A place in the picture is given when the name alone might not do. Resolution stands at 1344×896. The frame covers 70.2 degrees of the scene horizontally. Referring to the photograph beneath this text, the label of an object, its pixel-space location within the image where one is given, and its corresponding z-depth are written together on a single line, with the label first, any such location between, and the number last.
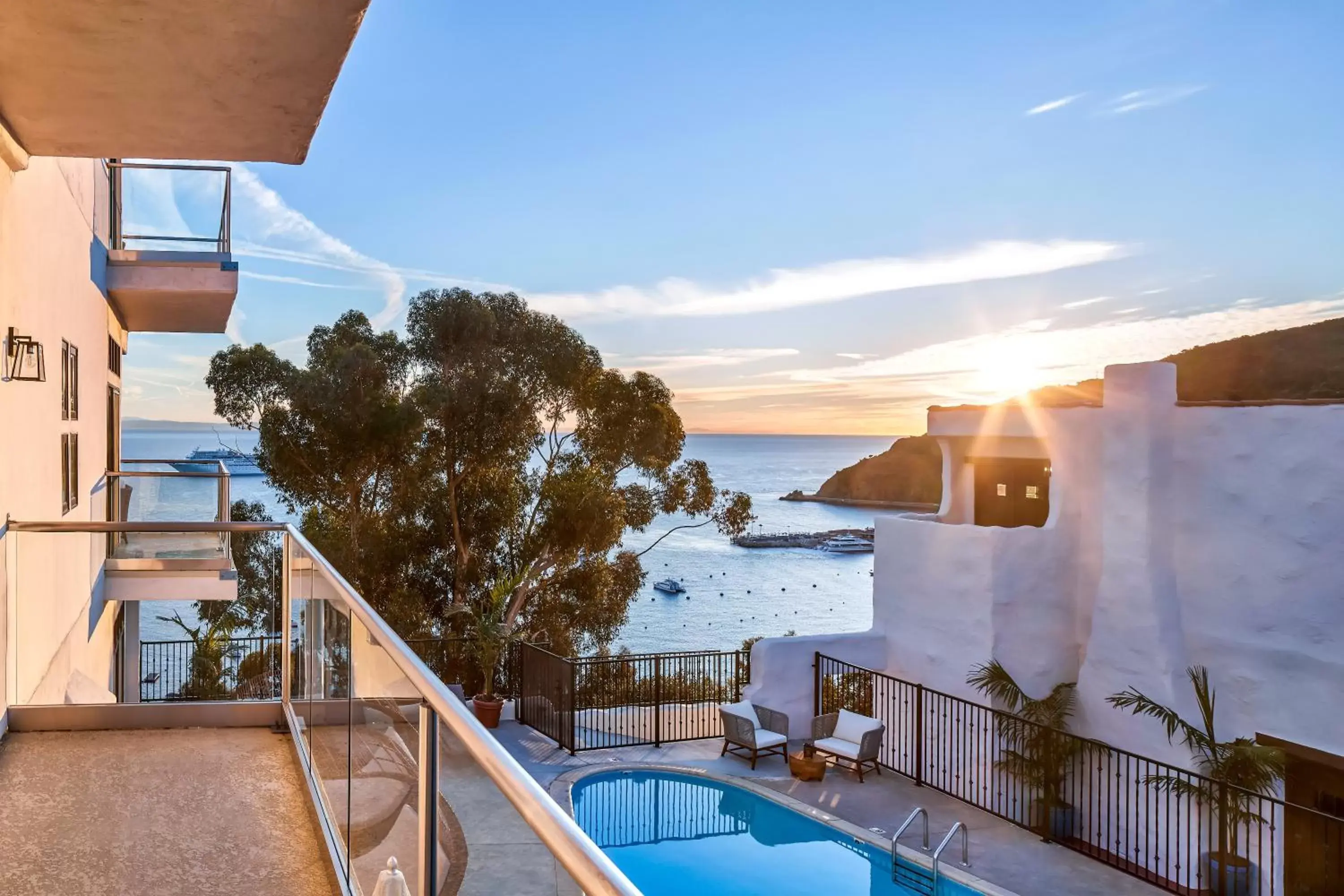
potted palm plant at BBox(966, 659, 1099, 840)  11.76
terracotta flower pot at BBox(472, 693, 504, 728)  14.42
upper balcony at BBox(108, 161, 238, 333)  9.77
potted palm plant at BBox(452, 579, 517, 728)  14.55
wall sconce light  5.52
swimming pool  10.07
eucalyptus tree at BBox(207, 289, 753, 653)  21.17
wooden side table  12.32
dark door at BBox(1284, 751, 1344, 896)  10.43
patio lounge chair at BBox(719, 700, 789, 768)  12.91
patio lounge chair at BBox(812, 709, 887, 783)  12.68
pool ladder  9.70
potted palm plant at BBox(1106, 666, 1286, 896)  10.21
